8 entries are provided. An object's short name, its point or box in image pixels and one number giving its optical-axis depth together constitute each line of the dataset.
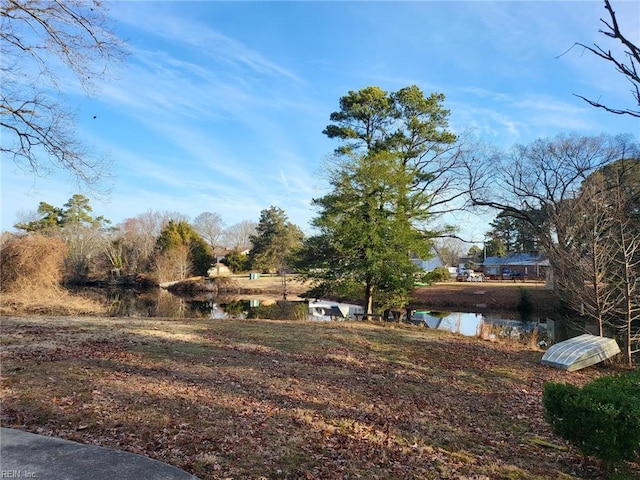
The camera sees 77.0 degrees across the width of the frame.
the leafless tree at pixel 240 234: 80.19
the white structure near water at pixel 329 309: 21.77
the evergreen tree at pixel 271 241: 52.06
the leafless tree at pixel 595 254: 9.41
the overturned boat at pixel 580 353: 8.67
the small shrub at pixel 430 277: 16.09
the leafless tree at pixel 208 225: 68.62
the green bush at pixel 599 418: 3.51
